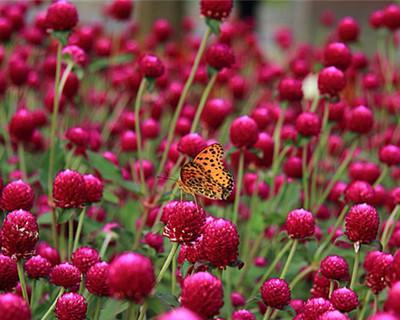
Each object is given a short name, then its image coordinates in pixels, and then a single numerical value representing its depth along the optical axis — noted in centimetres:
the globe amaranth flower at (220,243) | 113
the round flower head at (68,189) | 122
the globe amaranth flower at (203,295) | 103
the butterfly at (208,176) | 122
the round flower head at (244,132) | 138
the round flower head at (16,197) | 122
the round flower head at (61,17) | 138
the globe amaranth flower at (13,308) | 101
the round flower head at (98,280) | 115
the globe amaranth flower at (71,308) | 113
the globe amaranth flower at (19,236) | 115
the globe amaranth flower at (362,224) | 121
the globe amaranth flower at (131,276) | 101
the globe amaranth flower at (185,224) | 114
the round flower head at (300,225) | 124
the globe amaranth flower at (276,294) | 117
